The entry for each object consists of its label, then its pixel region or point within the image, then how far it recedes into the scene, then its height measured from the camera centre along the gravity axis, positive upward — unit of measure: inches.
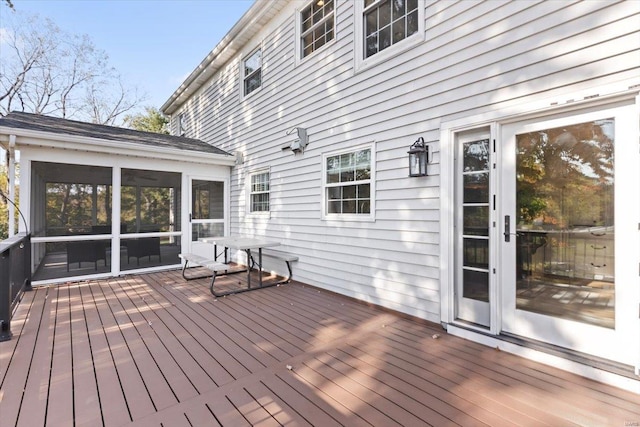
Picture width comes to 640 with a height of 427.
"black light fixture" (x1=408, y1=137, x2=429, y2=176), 133.5 +26.1
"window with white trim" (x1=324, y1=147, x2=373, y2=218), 165.5 +18.3
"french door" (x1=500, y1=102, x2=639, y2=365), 88.4 -5.7
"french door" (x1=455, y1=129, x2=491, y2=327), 118.4 -5.1
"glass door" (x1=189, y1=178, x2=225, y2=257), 261.7 +2.5
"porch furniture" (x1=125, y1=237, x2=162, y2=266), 234.2 -25.8
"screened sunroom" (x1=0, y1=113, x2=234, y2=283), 195.5 +15.0
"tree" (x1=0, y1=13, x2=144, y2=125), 549.0 +280.3
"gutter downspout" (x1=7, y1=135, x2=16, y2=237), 176.5 +24.2
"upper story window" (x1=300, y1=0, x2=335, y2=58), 191.8 +125.4
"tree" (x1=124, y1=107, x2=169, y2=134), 725.3 +226.9
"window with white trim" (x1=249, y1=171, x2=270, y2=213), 249.2 +19.4
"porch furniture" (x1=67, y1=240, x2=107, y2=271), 214.4 -26.9
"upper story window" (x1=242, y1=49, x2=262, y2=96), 261.4 +128.3
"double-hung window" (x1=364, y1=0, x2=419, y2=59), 145.2 +98.0
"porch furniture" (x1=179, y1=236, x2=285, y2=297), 182.5 -28.5
